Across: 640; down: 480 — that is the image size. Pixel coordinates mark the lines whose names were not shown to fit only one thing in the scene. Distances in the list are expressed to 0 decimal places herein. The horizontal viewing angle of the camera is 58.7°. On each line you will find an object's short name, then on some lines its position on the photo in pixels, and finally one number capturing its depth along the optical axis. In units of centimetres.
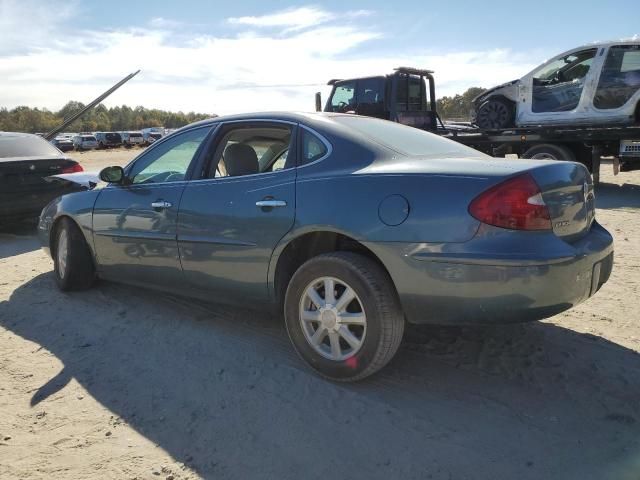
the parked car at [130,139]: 4748
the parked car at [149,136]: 4947
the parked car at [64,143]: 4266
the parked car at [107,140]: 4634
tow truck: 1020
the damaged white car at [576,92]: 1034
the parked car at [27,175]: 758
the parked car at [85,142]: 4572
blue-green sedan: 275
